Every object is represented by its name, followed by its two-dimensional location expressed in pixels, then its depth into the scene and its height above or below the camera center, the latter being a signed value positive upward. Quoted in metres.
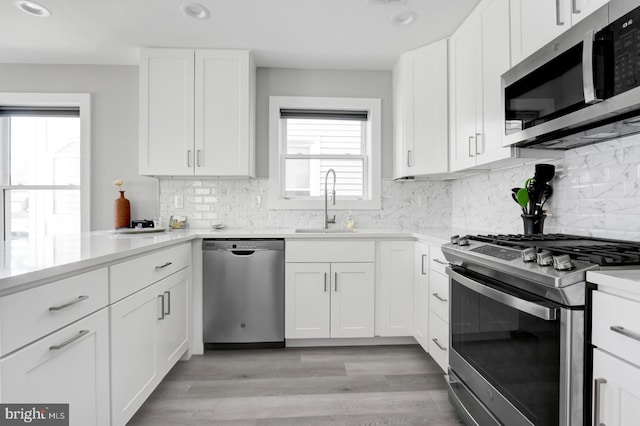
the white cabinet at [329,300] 2.50 -0.70
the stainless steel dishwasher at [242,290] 2.46 -0.61
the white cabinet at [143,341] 1.41 -0.69
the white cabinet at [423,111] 2.53 +0.83
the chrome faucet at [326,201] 2.95 +0.10
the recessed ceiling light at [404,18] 2.21 +1.37
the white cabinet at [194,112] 2.66 +0.83
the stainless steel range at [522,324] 0.97 -0.42
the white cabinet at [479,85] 1.82 +0.82
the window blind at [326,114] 3.13 +0.96
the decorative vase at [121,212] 2.87 -0.01
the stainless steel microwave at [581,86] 1.05 +0.49
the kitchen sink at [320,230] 2.92 -0.17
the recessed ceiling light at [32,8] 2.10 +1.37
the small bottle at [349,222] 2.99 -0.10
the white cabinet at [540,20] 1.30 +0.86
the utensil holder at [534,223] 1.80 -0.06
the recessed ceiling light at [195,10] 2.14 +1.37
